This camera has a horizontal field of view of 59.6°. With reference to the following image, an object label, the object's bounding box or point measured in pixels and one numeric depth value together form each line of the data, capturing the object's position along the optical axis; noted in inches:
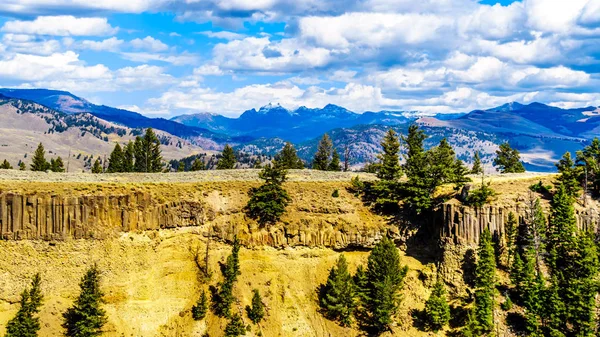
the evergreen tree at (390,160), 3284.9
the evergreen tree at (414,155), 3117.6
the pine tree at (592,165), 3100.4
